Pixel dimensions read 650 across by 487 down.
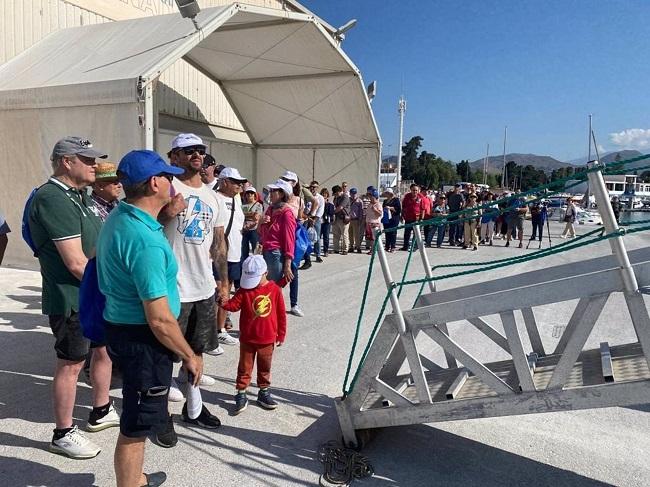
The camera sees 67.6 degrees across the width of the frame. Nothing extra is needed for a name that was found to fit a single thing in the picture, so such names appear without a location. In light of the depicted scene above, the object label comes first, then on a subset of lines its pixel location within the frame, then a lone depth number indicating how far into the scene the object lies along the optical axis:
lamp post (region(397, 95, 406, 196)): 40.14
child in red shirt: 3.78
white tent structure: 7.59
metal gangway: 2.50
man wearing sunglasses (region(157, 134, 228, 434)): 3.35
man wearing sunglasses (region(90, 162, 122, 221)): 4.20
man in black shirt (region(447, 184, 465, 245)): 15.19
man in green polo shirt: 3.06
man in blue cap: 2.26
